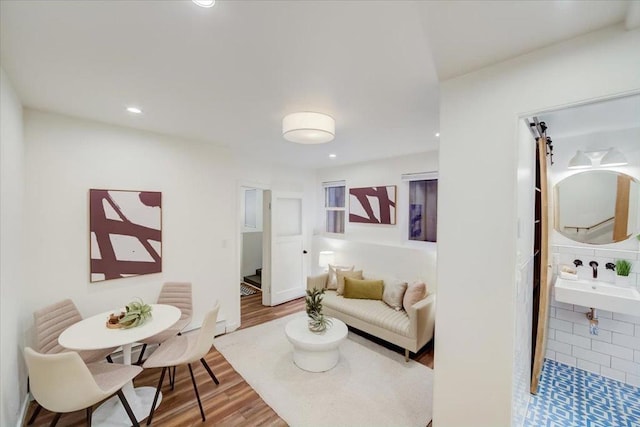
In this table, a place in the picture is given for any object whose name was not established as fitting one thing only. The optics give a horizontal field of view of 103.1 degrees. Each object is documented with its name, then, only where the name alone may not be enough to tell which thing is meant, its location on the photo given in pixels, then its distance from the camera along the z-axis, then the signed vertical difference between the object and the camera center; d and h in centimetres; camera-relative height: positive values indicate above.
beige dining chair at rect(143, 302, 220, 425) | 209 -129
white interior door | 455 -73
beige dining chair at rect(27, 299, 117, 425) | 207 -105
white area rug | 211 -171
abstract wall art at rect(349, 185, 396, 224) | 408 +10
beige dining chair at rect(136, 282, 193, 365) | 293 -104
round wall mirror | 239 +7
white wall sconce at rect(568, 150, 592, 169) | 257 +54
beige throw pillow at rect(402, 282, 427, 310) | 312 -103
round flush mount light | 214 +71
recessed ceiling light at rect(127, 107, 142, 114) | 222 +87
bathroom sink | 206 -70
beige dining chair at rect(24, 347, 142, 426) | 155 -111
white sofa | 286 -134
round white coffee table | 261 -143
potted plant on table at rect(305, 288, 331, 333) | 283 -119
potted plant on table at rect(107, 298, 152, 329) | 211 -94
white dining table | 190 -101
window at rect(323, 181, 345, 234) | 502 +8
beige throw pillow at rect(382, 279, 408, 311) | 336 -111
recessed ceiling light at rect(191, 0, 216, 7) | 104 +85
